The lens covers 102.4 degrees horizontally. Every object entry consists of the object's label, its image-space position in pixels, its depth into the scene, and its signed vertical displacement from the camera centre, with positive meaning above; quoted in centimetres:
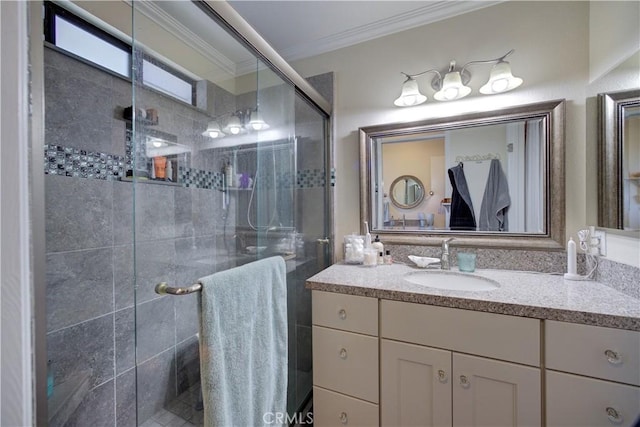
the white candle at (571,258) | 121 -23
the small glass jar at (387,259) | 159 -29
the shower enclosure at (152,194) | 100 +9
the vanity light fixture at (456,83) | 133 +70
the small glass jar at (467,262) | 138 -28
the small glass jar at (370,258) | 152 -28
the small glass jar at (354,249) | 159 -24
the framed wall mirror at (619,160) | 100 +20
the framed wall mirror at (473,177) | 133 +19
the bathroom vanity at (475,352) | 84 -54
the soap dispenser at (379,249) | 156 -23
